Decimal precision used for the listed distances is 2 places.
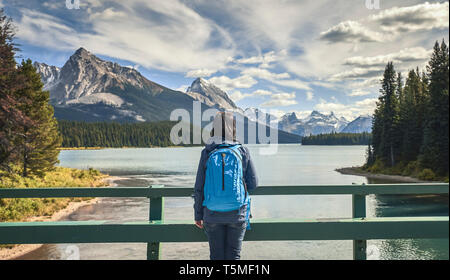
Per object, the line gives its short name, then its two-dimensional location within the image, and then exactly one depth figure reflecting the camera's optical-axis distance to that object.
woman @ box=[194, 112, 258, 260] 3.20
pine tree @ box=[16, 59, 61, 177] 30.78
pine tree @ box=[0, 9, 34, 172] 20.03
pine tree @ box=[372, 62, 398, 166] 63.22
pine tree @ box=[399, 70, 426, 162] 55.88
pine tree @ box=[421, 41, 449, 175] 44.16
